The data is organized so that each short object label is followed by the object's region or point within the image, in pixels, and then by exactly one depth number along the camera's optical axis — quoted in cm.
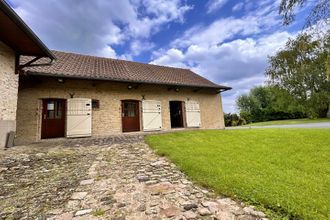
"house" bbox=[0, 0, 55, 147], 506
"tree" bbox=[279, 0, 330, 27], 371
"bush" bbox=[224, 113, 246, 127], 1885
